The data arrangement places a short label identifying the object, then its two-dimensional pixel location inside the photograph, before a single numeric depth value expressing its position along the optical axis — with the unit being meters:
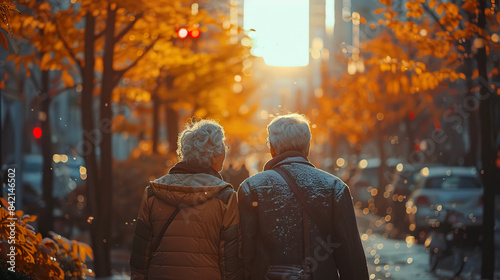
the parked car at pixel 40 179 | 19.17
